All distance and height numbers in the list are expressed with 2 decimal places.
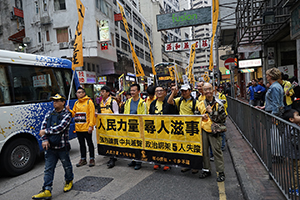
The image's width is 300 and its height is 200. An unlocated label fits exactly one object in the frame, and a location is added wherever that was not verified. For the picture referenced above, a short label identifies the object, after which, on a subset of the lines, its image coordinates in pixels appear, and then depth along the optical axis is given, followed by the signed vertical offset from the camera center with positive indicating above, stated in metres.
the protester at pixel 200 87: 6.92 -0.04
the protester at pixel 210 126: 4.31 -0.79
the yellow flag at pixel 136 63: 9.18 +1.11
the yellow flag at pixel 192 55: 17.67 +2.45
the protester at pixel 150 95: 5.86 -0.16
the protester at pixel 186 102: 4.95 -0.34
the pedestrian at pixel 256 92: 11.18 -0.44
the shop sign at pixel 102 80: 24.91 +1.28
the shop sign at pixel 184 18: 21.00 +6.42
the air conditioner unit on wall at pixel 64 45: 22.39 +4.73
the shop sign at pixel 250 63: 15.02 +1.35
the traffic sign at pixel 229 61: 12.87 +1.31
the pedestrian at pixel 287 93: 6.62 -0.35
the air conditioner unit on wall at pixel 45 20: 22.89 +7.43
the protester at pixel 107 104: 6.17 -0.34
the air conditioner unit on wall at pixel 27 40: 23.70 +5.74
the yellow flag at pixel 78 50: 6.82 +1.28
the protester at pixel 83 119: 5.62 -0.65
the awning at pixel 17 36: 25.79 +6.80
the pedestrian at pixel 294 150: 2.79 -0.88
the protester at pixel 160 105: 5.21 -0.39
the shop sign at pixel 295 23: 8.61 +2.25
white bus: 5.39 -0.23
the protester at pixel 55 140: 4.02 -0.82
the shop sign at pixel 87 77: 22.17 +1.54
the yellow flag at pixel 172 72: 22.34 +1.55
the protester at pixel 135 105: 5.60 -0.38
